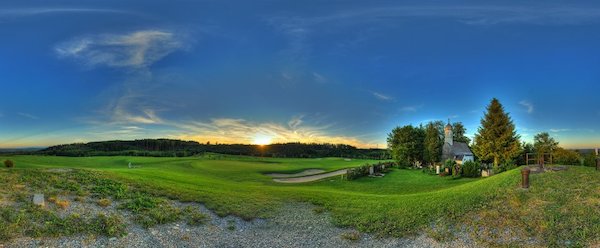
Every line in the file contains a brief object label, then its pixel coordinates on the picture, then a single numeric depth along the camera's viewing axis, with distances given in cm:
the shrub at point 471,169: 3735
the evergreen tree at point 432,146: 6166
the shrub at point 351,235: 1491
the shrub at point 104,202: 1680
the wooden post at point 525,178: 1897
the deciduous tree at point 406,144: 6050
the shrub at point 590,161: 3734
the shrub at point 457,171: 3855
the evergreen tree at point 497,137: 5219
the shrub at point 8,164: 2888
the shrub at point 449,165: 4196
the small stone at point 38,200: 1531
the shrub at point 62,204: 1570
